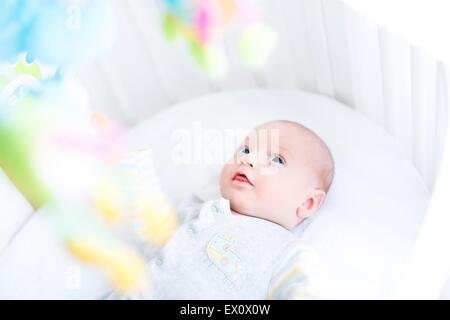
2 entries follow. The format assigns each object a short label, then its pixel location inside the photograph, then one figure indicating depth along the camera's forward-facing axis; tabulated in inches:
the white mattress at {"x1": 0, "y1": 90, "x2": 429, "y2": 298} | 45.7
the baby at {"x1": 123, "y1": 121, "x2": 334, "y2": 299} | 42.5
